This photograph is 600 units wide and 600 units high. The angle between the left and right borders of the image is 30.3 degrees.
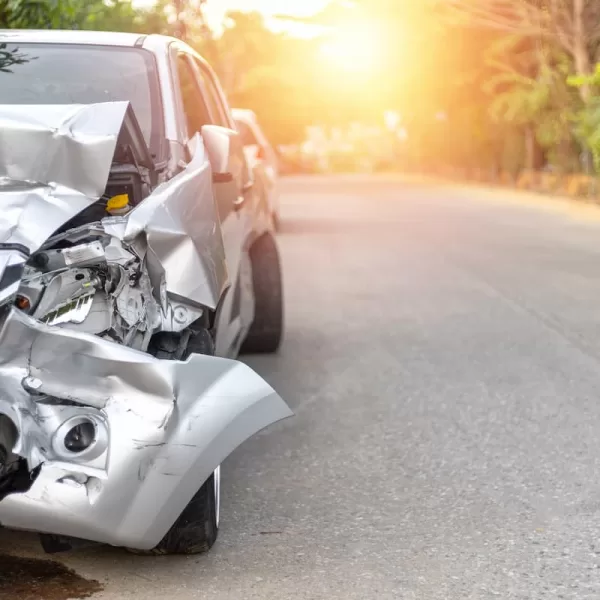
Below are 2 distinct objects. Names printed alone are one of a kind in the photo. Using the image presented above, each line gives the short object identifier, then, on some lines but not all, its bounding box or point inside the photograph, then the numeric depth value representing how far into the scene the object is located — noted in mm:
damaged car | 3291
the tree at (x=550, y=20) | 27875
